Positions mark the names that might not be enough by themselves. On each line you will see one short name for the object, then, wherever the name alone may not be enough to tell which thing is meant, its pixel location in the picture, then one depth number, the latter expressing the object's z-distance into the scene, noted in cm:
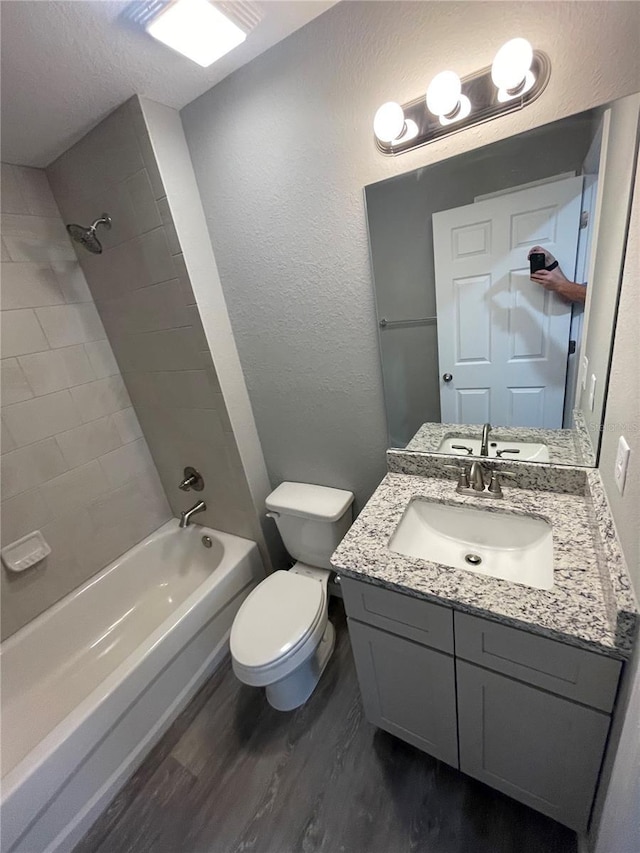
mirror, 85
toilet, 124
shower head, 139
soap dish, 147
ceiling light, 85
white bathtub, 108
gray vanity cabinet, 75
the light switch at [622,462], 72
